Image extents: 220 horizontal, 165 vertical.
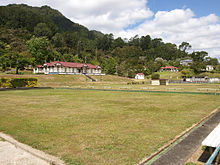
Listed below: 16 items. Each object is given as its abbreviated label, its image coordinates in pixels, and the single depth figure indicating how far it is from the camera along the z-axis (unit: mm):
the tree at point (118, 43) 188625
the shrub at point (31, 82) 34438
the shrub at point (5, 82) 31575
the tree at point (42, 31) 141750
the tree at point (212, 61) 111562
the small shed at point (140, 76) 91875
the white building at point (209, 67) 111062
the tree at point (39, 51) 77125
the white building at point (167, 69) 117256
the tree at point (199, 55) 141512
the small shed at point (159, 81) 45688
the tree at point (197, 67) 92256
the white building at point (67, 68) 64812
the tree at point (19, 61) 58766
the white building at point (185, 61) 147025
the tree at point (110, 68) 88938
